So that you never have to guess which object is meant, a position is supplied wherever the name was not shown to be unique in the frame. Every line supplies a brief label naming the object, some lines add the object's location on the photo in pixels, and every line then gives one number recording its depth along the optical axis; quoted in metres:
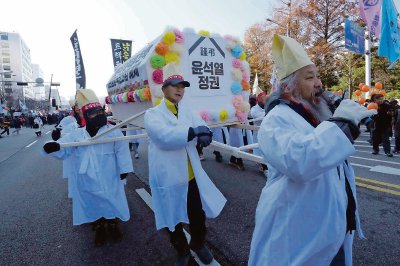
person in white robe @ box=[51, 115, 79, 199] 3.62
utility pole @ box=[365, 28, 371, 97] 10.32
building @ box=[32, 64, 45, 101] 137.54
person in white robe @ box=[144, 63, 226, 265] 2.50
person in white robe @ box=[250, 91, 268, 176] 6.34
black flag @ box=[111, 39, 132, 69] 10.95
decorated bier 3.15
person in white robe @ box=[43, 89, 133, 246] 3.35
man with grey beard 1.21
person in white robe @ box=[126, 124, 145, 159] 8.66
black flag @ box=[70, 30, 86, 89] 9.13
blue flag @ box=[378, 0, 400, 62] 7.20
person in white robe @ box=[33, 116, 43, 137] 19.98
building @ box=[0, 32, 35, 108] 98.81
